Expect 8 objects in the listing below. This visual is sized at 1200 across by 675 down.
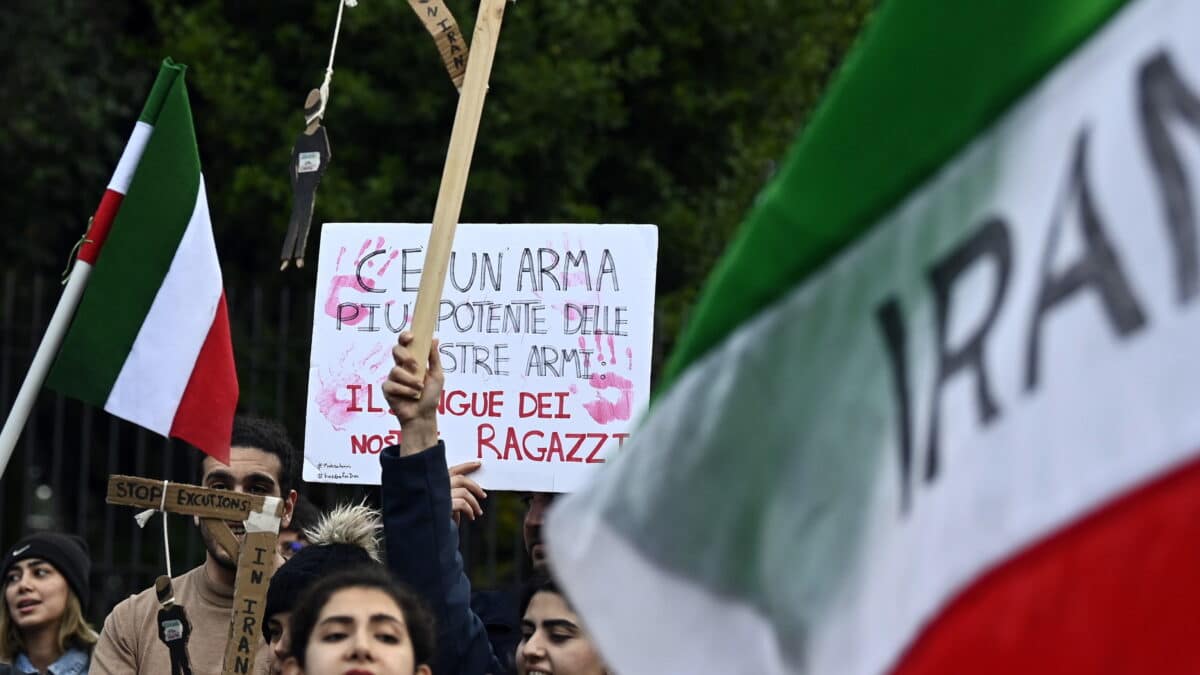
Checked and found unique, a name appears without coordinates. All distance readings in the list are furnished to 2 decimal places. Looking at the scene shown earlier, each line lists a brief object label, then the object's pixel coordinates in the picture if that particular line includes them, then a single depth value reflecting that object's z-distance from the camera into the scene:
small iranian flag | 9.91
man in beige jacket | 10.20
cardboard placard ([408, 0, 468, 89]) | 9.44
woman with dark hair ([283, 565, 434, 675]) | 8.04
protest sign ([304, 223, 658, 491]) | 10.73
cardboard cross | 9.17
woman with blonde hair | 12.20
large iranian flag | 4.14
